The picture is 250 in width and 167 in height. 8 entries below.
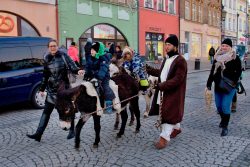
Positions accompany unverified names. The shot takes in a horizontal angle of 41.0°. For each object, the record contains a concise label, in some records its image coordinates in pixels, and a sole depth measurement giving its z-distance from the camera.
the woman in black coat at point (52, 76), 5.91
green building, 20.34
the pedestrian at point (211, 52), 29.54
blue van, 8.51
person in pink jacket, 17.36
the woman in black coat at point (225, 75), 6.41
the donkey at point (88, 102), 4.97
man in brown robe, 5.30
